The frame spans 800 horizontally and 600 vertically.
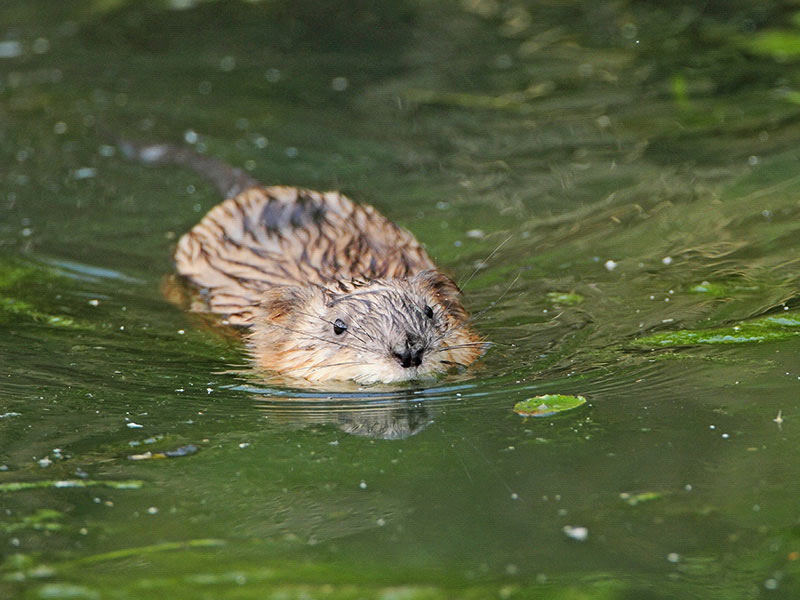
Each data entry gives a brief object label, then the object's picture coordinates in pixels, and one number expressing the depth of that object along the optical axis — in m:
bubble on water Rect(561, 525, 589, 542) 7.29
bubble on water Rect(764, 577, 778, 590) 6.74
